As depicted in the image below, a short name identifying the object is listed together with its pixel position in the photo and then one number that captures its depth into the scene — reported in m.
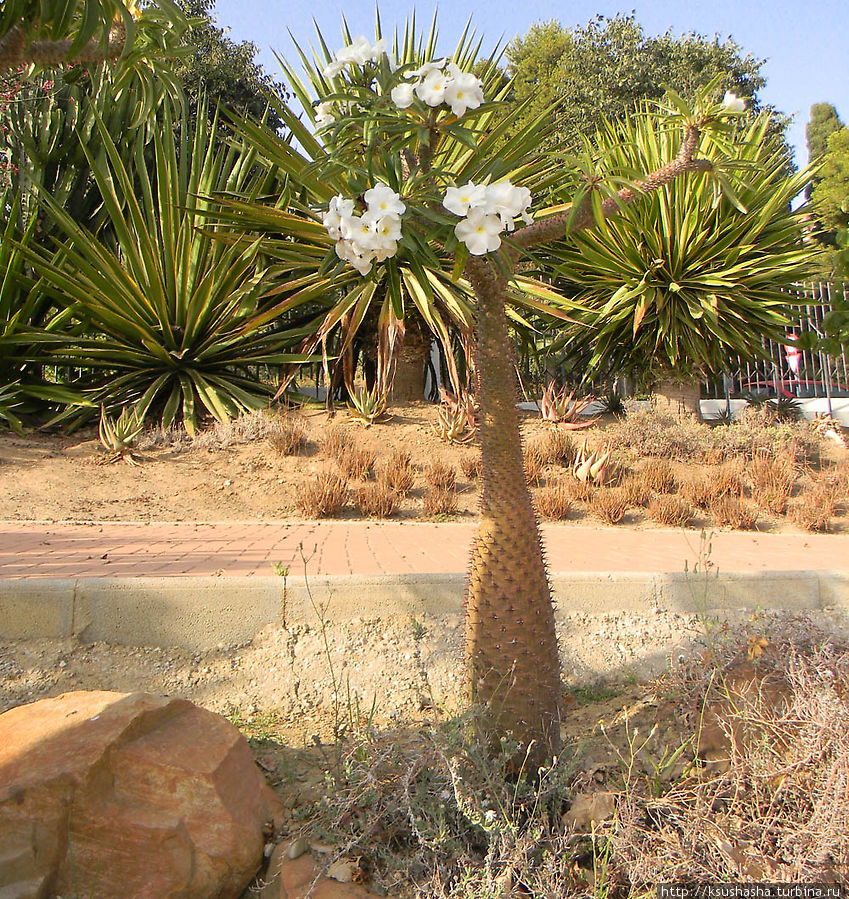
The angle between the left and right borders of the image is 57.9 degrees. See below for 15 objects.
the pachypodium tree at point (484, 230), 1.94
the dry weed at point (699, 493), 6.64
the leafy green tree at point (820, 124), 28.72
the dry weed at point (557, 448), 7.30
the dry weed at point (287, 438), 7.06
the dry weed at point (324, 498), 6.01
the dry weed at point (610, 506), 6.23
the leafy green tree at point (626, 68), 16.88
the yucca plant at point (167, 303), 7.84
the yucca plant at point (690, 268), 8.49
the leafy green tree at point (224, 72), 14.34
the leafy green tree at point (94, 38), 2.22
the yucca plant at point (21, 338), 7.86
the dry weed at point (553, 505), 6.20
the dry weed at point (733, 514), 6.33
